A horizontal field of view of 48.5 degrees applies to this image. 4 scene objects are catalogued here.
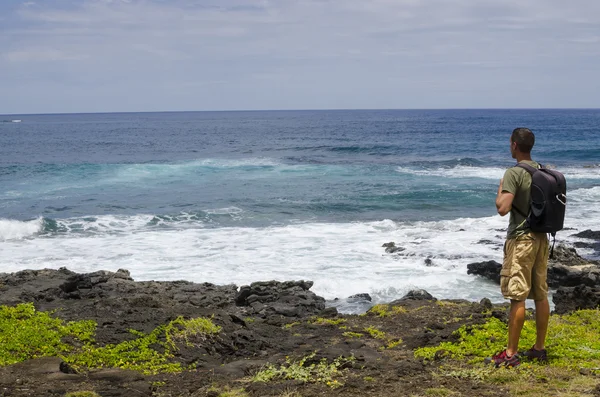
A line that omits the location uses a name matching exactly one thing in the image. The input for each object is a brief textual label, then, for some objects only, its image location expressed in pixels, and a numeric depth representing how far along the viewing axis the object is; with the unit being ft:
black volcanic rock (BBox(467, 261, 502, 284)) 52.26
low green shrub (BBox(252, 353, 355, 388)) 23.07
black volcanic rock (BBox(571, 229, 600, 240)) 68.95
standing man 22.08
